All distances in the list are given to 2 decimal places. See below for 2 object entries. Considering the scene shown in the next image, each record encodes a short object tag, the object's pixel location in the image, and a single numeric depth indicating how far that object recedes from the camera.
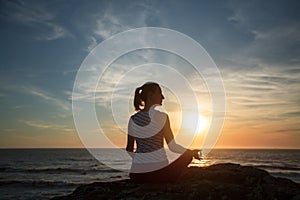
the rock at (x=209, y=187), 4.51
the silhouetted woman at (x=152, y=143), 5.25
